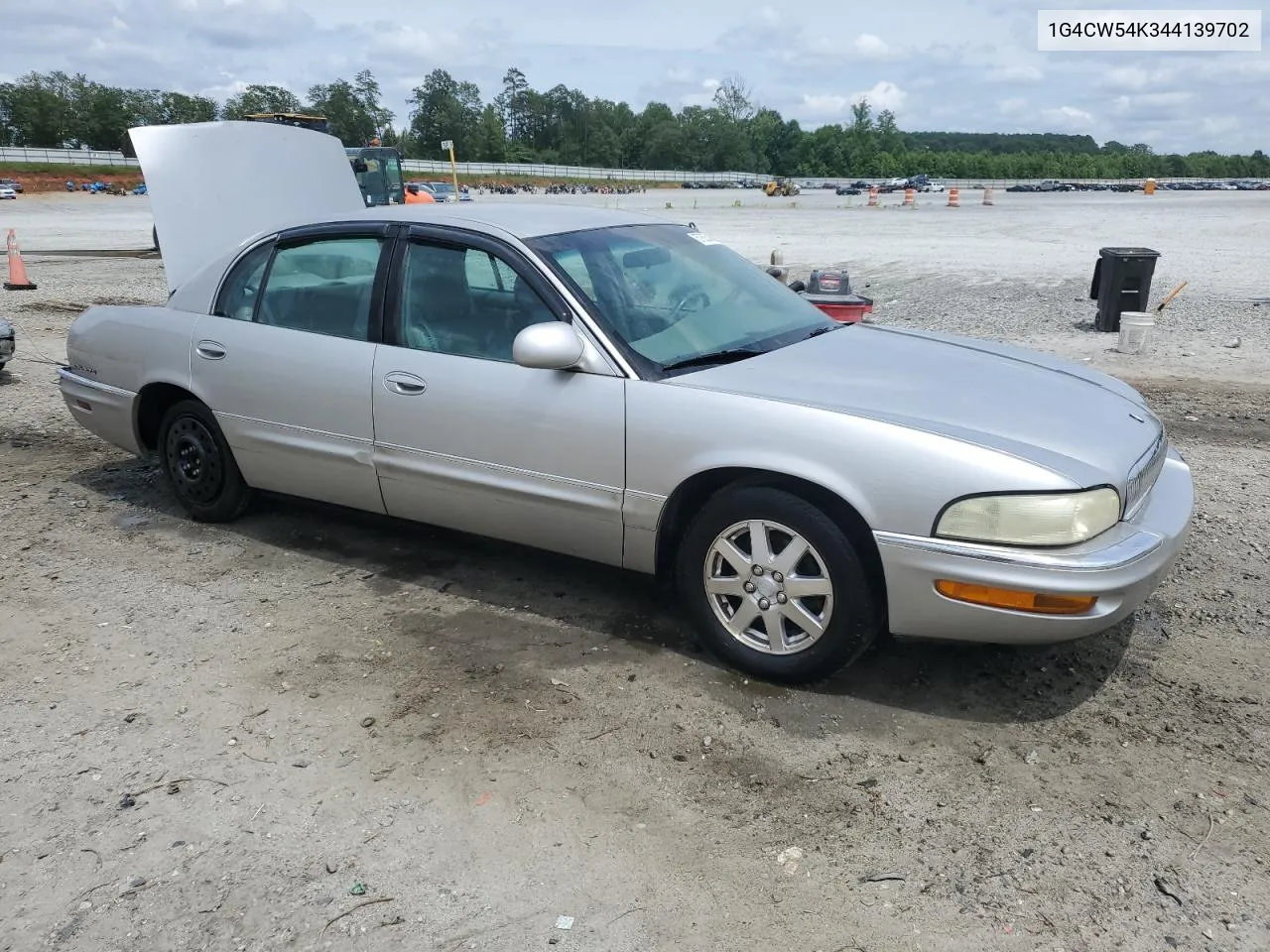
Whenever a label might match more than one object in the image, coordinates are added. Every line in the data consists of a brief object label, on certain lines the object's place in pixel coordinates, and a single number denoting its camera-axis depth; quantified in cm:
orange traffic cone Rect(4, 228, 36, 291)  1507
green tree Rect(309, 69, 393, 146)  11381
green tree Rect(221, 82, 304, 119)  10906
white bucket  964
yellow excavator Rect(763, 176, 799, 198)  6675
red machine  830
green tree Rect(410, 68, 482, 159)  13275
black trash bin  1071
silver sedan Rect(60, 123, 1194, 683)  314
